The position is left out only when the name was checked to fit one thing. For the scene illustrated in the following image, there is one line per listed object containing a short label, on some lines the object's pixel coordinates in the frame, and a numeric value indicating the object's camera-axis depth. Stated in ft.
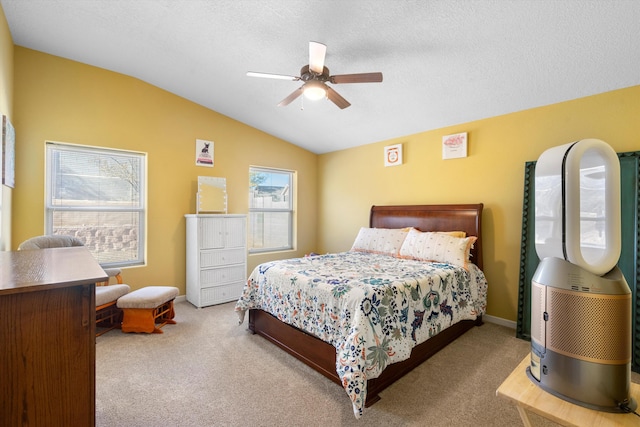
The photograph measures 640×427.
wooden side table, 2.90
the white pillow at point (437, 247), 9.81
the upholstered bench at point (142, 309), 9.36
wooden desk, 3.16
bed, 6.12
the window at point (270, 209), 15.58
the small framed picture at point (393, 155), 13.51
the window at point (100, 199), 10.55
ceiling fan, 6.82
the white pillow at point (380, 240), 11.81
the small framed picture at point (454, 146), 11.39
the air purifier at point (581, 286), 2.99
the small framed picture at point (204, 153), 13.38
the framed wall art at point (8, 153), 7.76
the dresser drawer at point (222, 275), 12.21
